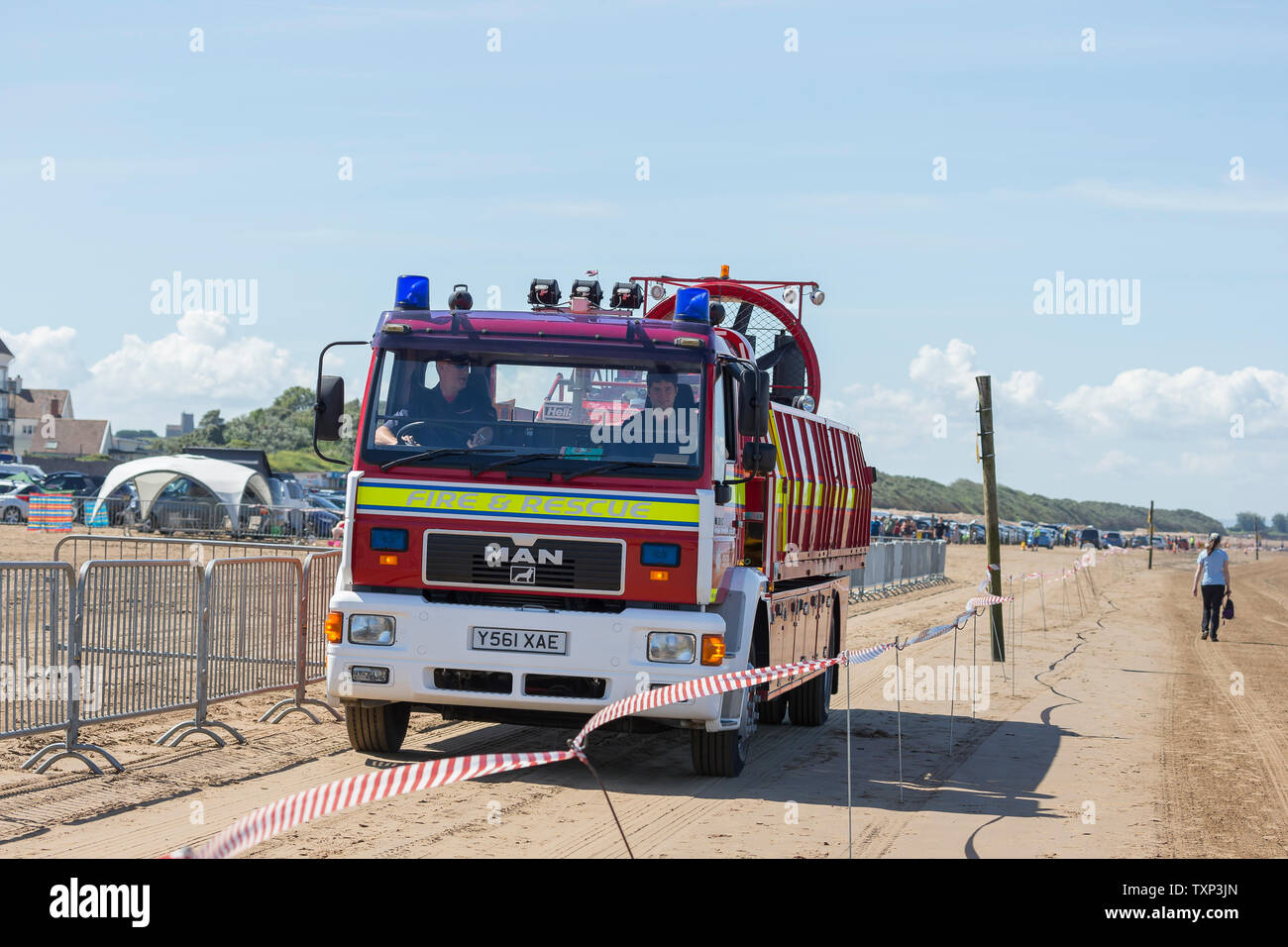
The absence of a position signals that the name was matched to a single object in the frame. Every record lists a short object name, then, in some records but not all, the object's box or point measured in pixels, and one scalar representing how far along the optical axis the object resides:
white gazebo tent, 44.09
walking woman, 25.17
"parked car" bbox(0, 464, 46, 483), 60.44
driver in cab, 9.24
